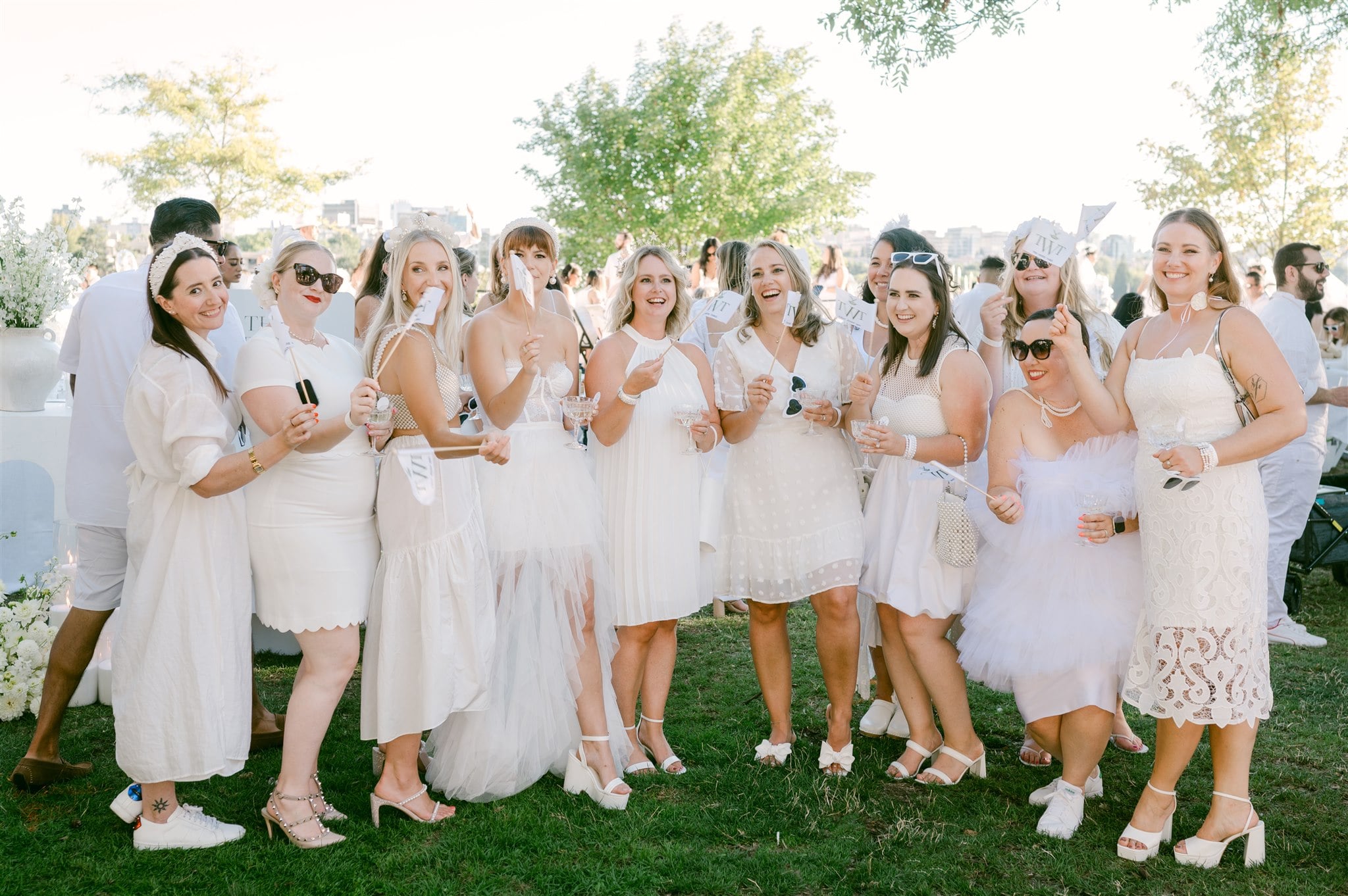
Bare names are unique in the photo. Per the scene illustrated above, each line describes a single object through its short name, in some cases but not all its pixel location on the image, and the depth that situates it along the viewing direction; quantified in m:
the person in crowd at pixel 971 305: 5.45
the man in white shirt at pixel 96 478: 4.17
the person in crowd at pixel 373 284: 4.99
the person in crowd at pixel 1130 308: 6.94
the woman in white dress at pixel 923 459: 4.21
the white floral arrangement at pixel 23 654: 4.88
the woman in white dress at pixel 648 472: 4.29
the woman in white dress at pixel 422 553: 3.66
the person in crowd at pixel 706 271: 11.17
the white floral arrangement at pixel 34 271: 5.54
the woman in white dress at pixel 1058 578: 3.74
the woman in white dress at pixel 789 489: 4.37
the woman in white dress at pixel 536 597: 4.04
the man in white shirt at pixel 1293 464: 6.52
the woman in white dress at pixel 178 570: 3.40
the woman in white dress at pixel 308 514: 3.44
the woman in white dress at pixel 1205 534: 3.42
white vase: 6.18
